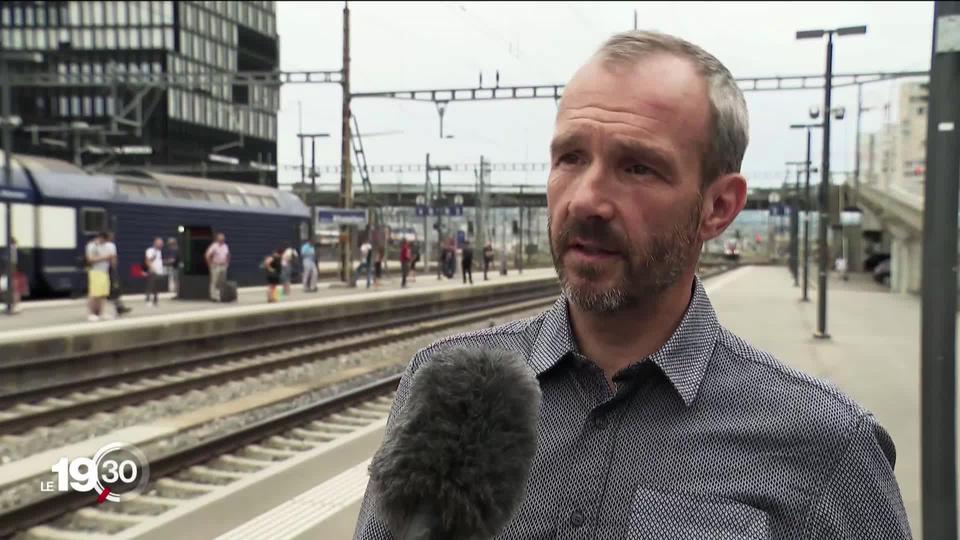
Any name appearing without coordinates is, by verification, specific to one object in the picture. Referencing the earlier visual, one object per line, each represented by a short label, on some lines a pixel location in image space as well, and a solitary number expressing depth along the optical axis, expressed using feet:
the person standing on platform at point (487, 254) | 123.45
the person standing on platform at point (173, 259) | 80.35
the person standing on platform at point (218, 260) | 67.91
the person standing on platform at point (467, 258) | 106.42
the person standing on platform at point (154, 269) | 62.85
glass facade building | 191.31
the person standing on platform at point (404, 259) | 101.13
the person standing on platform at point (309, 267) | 85.92
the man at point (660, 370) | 4.60
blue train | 70.59
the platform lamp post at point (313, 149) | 129.49
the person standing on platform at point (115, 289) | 55.16
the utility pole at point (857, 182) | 133.49
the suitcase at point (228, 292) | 68.80
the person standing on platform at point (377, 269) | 97.43
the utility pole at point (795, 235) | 120.88
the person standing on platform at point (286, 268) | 79.97
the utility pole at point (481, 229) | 143.58
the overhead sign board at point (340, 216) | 86.22
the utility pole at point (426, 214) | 142.41
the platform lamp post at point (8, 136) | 54.75
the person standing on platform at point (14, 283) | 54.69
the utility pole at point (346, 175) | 87.63
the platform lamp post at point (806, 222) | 84.61
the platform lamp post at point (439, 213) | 123.85
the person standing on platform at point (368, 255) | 95.52
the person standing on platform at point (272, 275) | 70.64
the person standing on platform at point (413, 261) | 114.42
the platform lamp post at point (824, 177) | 50.83
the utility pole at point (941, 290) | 13.37
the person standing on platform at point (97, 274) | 51.85
